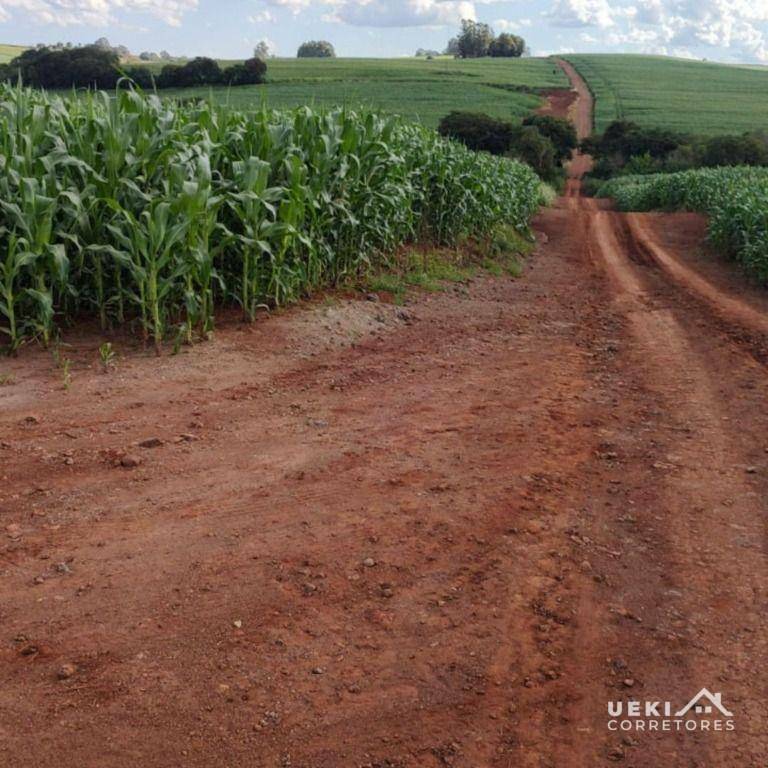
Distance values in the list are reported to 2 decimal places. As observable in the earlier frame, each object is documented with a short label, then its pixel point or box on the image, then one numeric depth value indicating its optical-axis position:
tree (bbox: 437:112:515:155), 43.84
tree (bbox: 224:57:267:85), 61.11
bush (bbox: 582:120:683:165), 50.50
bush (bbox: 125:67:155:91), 46.53
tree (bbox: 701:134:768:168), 41.88
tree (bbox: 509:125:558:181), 44.41
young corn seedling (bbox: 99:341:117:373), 6.55
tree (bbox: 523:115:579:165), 50.50
